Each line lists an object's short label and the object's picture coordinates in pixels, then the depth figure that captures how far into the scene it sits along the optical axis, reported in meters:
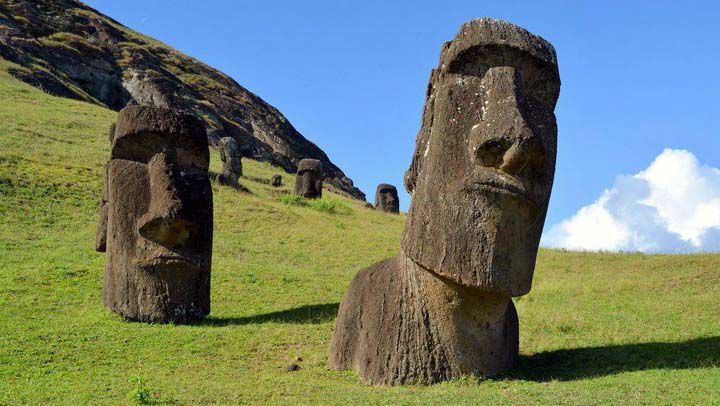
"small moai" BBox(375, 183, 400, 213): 38.94
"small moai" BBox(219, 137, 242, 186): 31.89
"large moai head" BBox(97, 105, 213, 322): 12.08
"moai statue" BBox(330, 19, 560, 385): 7.68
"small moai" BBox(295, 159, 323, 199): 34.41
